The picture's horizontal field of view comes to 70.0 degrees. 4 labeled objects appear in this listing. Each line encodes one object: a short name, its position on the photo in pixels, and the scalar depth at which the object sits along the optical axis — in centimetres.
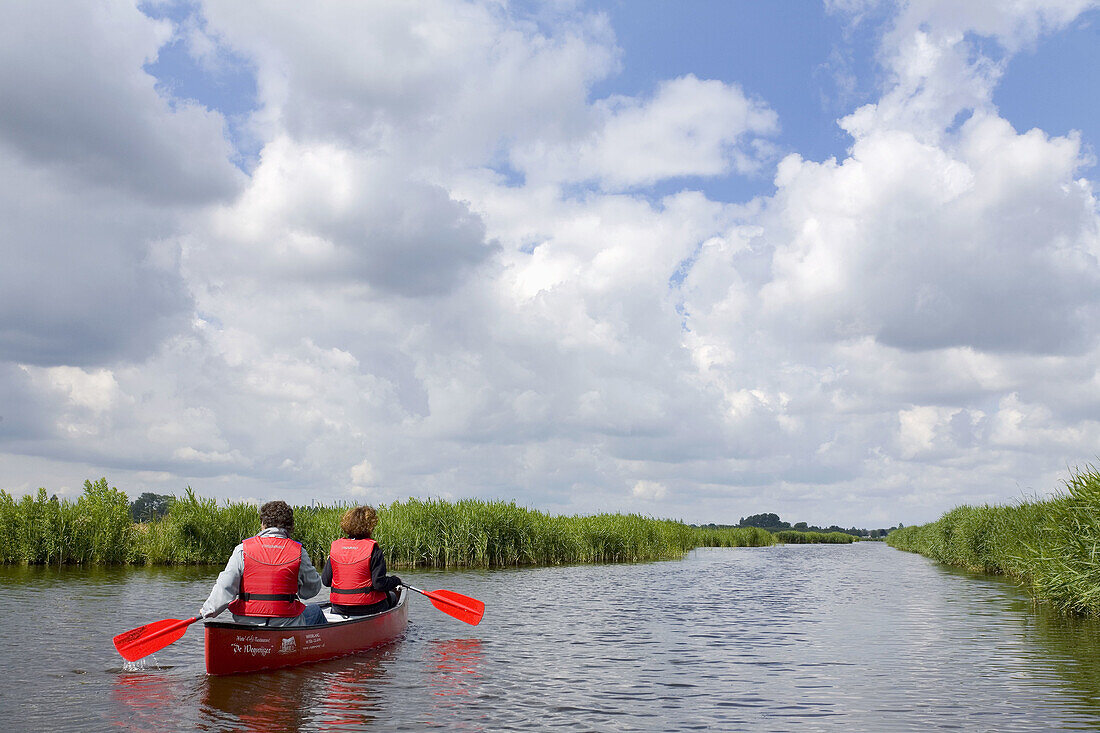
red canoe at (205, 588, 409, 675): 1065
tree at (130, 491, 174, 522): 3088
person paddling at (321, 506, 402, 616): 1320
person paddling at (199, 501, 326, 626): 1112
